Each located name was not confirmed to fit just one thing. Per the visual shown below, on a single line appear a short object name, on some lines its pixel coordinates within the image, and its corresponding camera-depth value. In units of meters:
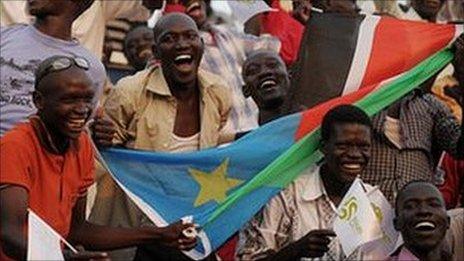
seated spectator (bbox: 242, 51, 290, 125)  14.83
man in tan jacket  13.63
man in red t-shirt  10.21
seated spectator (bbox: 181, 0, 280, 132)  16.11
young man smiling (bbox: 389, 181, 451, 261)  12.77
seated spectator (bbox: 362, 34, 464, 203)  13.81
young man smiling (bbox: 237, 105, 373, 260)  12.84
